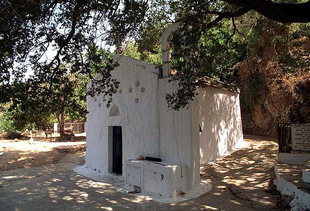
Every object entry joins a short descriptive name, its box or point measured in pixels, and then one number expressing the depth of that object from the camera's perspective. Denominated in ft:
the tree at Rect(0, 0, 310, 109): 19.29
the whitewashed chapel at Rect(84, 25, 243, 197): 29.30
